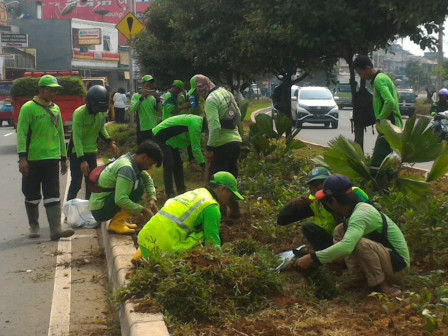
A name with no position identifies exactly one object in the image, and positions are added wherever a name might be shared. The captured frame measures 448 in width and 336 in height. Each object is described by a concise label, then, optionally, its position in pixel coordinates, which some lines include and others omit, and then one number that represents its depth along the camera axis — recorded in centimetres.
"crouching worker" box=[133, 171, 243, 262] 610
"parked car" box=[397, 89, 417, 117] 4416
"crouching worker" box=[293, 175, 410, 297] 566
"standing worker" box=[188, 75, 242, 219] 884
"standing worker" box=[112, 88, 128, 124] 2951
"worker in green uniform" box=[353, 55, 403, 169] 884
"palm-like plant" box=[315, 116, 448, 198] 760
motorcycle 1574
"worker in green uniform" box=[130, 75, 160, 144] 1261
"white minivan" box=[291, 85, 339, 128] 3209
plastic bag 970
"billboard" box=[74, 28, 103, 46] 6439
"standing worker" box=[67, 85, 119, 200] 1006
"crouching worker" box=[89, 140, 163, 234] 779
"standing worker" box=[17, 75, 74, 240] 909
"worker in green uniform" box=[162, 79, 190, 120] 1341
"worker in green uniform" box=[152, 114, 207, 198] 965
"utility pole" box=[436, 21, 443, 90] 4396
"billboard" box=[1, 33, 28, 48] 5566
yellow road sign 1867
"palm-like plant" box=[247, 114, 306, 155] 1223
